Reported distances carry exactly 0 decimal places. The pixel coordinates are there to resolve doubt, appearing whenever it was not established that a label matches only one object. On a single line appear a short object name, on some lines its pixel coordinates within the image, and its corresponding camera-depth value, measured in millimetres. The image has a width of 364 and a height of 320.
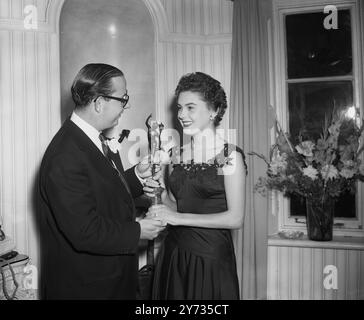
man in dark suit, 1241
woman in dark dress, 1521
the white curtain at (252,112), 2244
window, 2326
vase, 2158
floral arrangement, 2111
